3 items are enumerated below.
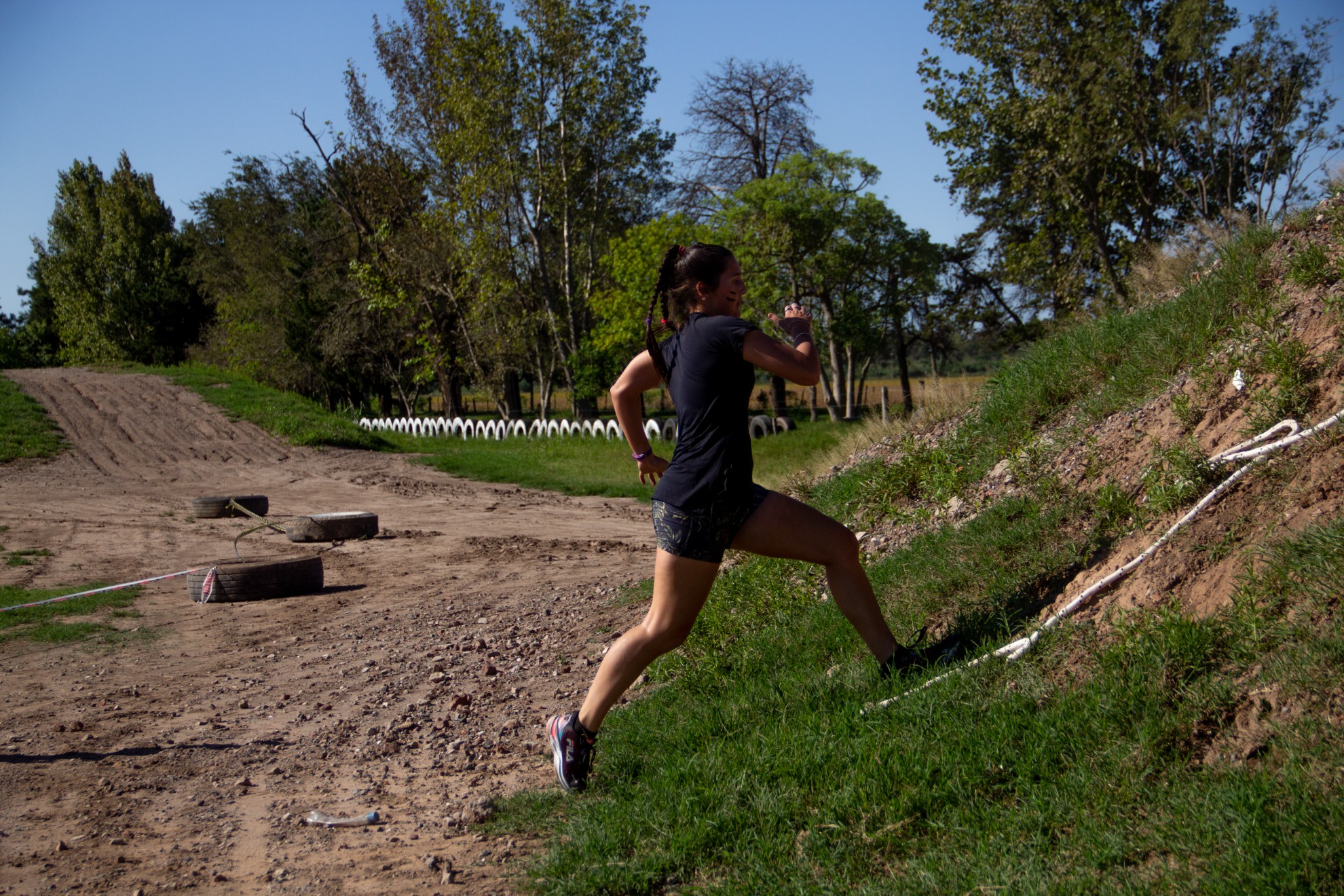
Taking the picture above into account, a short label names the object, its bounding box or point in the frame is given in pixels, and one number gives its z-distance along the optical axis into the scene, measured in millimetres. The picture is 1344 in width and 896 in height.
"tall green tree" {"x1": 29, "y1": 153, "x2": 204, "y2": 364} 57844
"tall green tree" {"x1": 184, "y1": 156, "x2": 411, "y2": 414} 43562
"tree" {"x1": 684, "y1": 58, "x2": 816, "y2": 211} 41562
